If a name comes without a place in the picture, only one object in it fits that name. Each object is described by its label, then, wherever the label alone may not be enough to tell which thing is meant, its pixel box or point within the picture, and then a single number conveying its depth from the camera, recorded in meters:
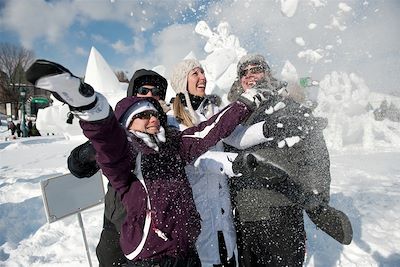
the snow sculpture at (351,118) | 11.02
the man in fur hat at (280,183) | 1.63
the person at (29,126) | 23.04
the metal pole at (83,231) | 2.77
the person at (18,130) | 21.61
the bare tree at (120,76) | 34.86
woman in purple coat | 1.40
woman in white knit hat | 1.80
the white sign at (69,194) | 2.55
